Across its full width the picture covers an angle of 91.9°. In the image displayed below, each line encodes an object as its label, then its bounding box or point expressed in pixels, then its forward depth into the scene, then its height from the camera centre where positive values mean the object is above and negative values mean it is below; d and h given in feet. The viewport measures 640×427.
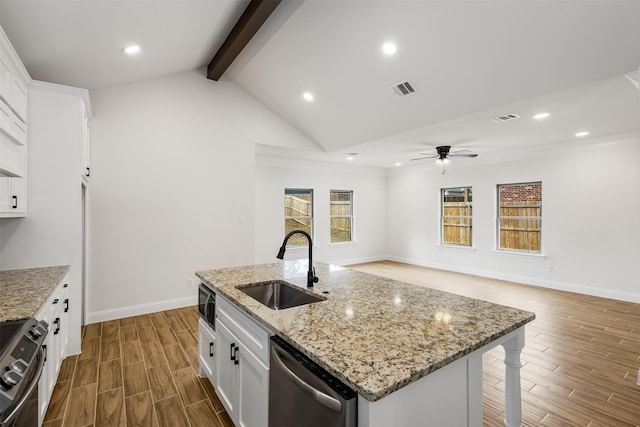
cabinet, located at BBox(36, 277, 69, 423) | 6.15 -3.06
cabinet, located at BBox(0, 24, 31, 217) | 6.96 +1.94
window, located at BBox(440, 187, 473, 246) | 22.91 -0.30
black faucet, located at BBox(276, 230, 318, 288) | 6.42 -1.21
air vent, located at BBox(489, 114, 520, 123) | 12.49 +3.91
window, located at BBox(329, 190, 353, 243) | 25.31 -0.28
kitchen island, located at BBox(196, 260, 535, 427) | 3.22 -1.65
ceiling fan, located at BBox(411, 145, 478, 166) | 17.92 +3.42
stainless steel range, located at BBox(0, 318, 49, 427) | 3.45 -2.01
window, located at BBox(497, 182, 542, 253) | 19.22 -0.24
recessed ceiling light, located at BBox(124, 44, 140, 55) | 10.14 +5.38
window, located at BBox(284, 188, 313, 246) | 22.76 +0.03
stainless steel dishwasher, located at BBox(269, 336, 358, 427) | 3.18 -2.11
